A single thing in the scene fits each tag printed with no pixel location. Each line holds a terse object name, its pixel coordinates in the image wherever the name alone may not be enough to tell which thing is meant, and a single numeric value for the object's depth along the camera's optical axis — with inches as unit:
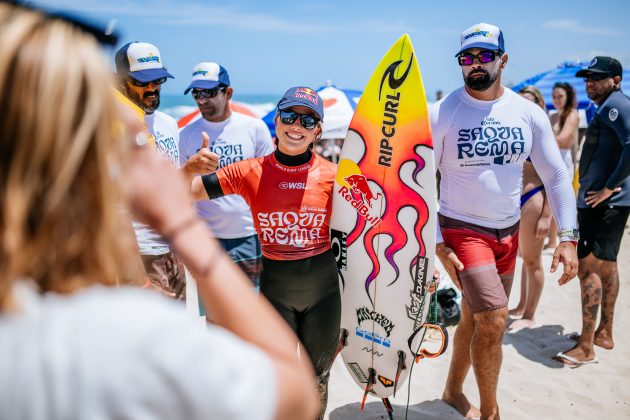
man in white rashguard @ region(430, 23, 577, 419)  118.3
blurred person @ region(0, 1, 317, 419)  26.4
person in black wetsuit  108.2
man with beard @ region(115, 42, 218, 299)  132.9
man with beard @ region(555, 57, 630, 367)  158.4
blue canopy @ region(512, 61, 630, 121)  461.1
